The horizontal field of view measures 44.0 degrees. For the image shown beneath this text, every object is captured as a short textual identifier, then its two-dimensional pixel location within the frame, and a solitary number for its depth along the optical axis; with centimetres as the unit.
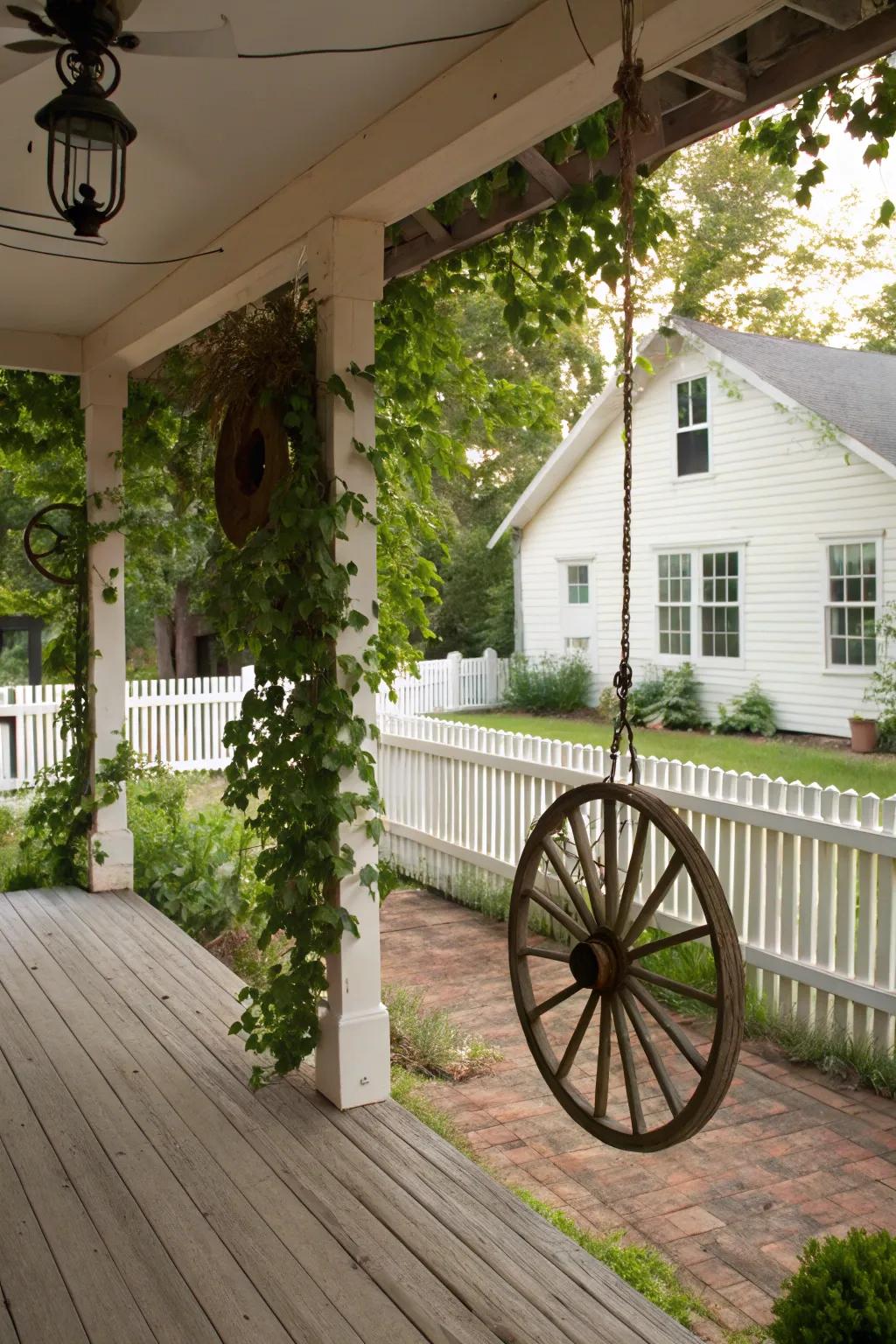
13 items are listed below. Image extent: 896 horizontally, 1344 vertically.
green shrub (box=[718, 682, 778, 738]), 1187
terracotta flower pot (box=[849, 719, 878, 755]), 1058
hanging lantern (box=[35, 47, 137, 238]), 223
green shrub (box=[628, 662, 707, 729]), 1271
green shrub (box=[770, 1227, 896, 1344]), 188
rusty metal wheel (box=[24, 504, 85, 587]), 540
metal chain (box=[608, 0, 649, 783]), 190
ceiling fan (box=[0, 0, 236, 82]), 201
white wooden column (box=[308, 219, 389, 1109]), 308
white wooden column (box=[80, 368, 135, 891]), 538
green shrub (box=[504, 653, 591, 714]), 1455
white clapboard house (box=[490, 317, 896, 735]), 1119
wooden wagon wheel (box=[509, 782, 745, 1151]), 177
